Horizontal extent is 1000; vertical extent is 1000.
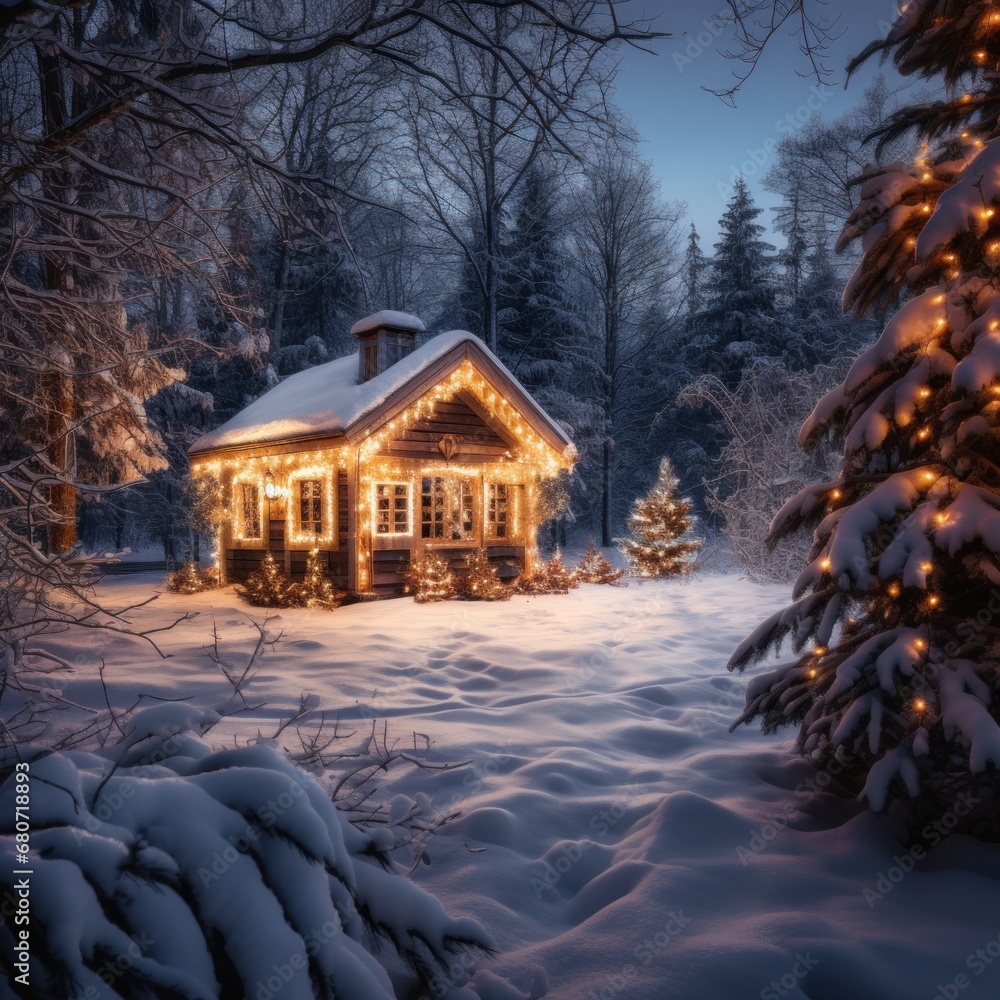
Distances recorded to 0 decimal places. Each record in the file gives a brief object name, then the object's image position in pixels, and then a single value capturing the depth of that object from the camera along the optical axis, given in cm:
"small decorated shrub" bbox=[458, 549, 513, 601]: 1334
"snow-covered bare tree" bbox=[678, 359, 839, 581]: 1484
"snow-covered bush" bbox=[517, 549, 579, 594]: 1480
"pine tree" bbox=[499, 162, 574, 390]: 2633
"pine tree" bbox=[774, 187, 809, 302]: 3003
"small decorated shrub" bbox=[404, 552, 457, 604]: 1295
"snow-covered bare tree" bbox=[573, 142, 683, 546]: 2689
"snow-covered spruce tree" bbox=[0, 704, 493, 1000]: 129
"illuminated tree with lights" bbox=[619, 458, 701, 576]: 1830
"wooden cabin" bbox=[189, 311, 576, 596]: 1313
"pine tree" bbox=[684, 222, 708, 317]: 3366
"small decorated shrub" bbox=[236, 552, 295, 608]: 1297
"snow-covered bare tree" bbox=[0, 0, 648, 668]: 354
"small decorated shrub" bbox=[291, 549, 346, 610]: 1266
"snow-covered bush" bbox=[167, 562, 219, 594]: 1578
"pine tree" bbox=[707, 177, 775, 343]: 2989
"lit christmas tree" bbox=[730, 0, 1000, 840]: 292
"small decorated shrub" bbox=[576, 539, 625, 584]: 1695
